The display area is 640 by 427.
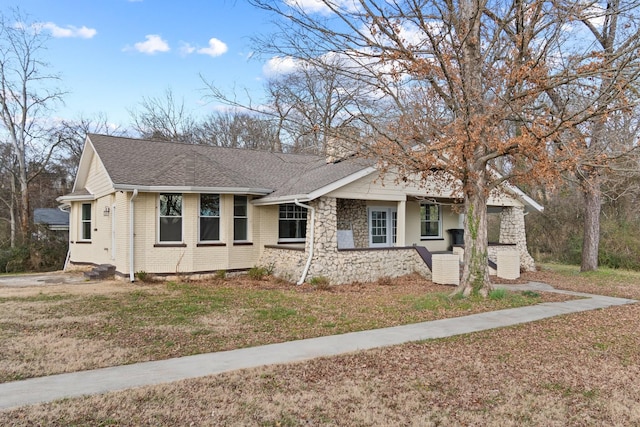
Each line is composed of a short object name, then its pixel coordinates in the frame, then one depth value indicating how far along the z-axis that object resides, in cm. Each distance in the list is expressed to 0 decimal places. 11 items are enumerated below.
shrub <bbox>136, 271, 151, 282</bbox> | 1301
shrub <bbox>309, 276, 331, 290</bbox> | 1245
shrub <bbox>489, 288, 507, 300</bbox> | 1015
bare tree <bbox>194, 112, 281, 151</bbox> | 3110
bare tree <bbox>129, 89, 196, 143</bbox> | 3131
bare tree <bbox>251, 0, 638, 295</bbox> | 844
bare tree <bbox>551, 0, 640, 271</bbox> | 778
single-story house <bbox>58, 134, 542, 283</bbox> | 1326
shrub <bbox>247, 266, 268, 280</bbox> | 1396
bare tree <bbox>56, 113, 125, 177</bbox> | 2867
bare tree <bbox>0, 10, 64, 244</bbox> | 2377
